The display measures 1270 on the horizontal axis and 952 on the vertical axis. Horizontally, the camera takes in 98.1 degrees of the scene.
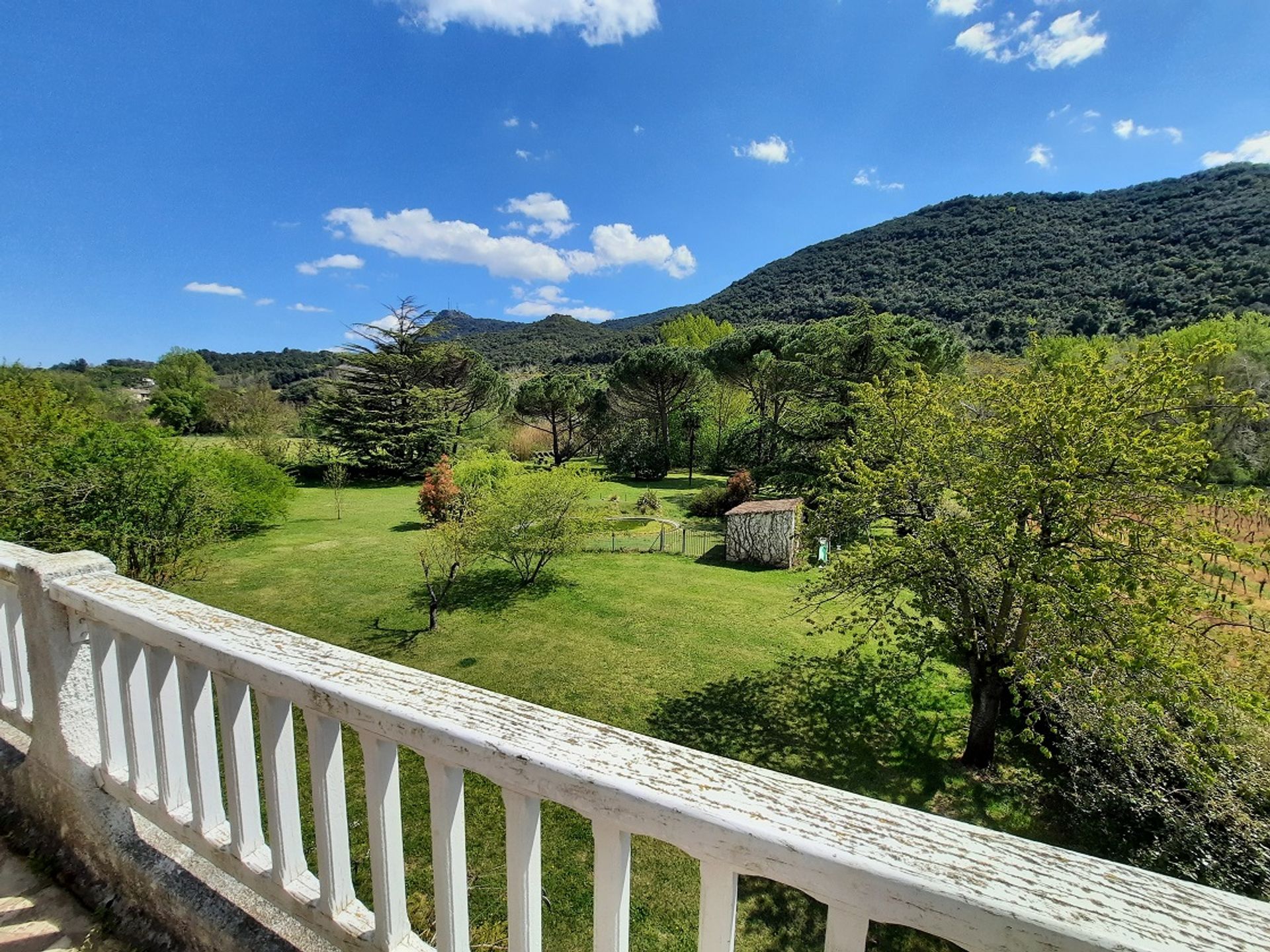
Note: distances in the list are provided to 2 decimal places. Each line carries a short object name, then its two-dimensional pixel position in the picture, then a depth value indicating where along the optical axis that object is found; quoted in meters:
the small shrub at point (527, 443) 31.88
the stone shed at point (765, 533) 14.07
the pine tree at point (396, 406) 27.95
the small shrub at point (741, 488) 19.47
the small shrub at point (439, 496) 15.68
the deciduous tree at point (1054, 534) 4.13
